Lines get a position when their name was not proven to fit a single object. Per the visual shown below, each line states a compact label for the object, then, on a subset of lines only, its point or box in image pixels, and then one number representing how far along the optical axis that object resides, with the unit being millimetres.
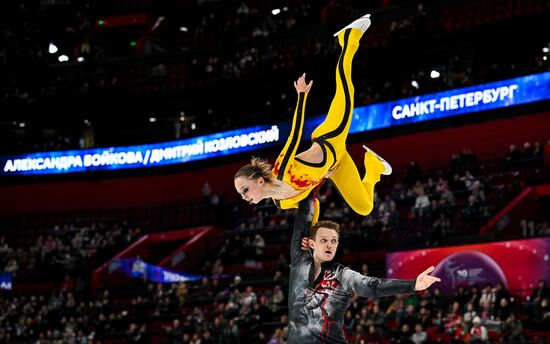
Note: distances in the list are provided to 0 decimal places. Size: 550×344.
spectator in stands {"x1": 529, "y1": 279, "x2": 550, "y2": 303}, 17266
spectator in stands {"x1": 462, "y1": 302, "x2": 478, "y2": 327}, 16656
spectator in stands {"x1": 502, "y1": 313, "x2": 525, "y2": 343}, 15852
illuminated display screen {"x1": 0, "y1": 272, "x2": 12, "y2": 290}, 32156
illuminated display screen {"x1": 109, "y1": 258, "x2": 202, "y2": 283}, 28703
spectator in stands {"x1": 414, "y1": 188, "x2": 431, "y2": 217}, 22658
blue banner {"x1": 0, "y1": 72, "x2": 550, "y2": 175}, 25703
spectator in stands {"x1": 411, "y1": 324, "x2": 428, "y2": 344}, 16469
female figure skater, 7430
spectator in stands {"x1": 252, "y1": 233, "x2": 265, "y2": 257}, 27078
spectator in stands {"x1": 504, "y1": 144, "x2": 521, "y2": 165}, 23889
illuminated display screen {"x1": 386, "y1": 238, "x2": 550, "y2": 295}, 19766
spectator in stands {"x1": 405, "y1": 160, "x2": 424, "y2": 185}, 26719
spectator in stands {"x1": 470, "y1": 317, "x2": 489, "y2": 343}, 15945
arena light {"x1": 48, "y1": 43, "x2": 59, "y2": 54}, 41469
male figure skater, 6867
